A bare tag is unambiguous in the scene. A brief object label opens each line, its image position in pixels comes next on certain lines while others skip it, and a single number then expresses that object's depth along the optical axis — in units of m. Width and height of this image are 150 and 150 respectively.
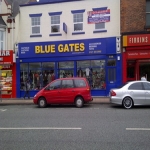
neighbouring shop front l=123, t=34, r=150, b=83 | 17.69
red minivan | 13.91
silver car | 12.85
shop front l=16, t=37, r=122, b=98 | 18.61
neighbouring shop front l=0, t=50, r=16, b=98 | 19.97
